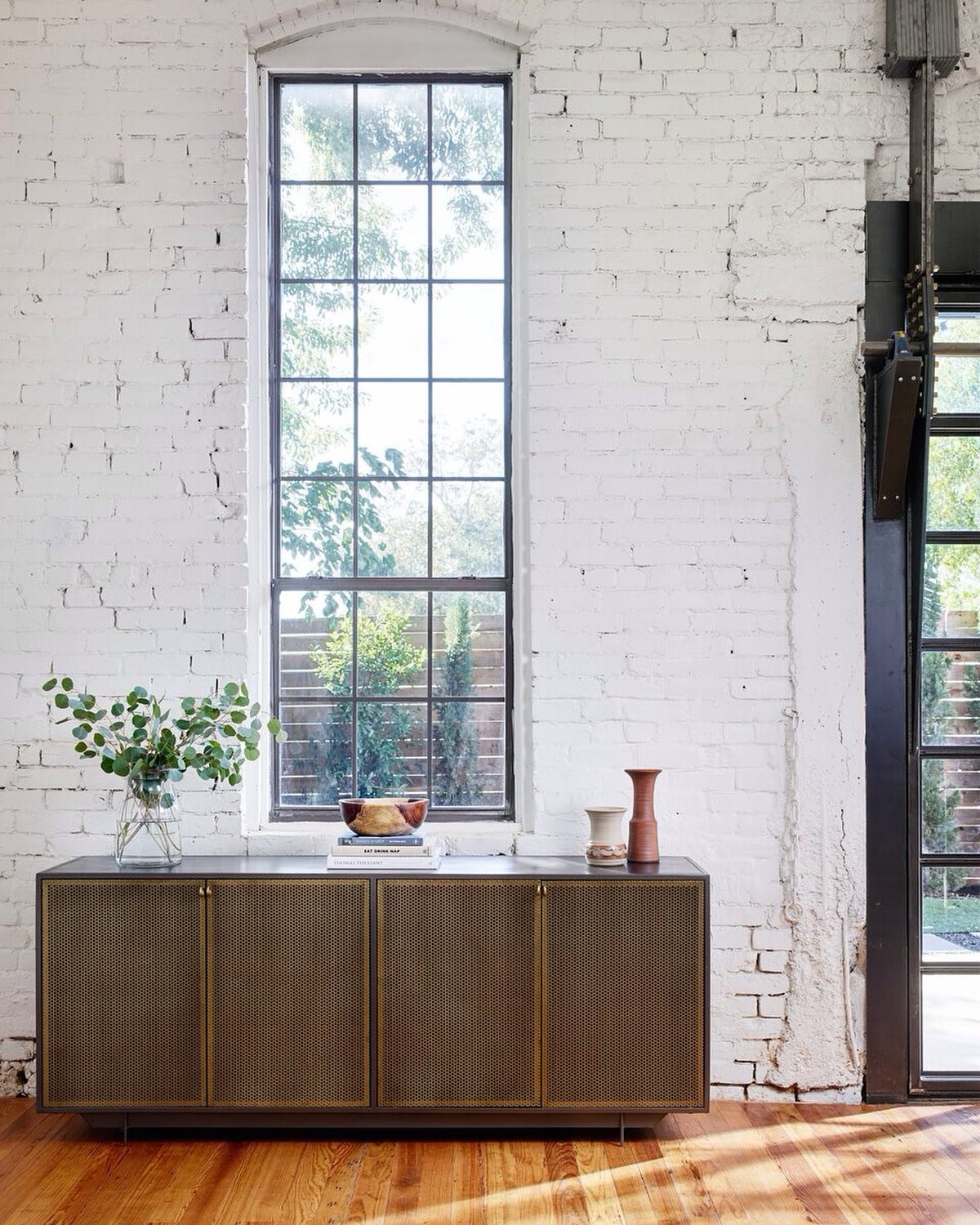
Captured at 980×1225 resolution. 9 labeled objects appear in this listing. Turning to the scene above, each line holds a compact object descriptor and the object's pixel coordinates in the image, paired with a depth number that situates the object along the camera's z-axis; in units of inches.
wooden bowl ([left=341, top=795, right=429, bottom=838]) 135.7
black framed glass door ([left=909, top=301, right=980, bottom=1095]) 146.8
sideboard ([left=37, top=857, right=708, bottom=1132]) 126.8
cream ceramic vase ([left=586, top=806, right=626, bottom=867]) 133.7
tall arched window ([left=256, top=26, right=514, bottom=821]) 153.5
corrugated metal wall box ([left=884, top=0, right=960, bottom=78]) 143.1
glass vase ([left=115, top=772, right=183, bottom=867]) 133.8
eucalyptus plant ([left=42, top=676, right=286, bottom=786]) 133.1
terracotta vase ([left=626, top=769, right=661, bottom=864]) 135.9
